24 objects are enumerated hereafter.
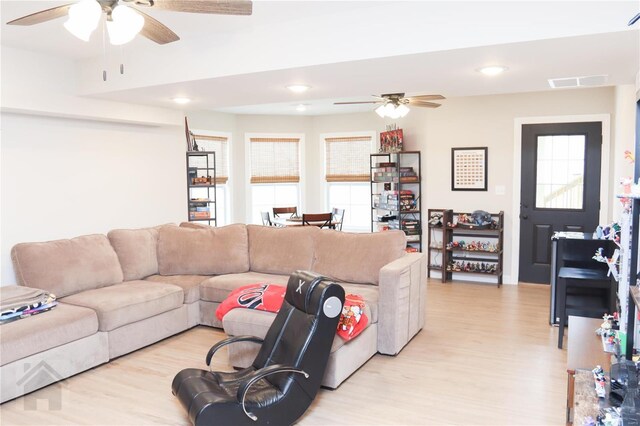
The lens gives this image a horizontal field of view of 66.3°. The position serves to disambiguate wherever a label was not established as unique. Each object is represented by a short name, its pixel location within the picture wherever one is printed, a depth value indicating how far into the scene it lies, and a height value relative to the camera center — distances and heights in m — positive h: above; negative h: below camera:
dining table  7.47 -0.58
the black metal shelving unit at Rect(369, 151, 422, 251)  7.12 -0.15
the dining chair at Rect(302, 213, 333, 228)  7.09 -0.50
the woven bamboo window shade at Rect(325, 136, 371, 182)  8.52 +0.47
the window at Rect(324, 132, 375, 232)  8.55 +0.15
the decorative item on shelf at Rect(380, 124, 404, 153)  7.21 +0.66
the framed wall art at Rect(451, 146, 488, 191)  6.54 +0.22
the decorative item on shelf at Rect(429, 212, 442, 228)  6.78 -0.49
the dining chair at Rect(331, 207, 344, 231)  8.27 -0.51
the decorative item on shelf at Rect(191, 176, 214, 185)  6.45 +0.06
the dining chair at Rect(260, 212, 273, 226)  7.89 -0.53
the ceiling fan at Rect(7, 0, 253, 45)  2.23 +0.87
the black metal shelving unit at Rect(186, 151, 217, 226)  6.41 -0.20
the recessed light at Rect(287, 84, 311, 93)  4.36 +0.89
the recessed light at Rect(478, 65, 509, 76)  3.61 +0.86
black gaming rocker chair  2.62 -1.13
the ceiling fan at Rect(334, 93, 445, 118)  5.37 +0.91
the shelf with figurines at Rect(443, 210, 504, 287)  6.40 -0.79
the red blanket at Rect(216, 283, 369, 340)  3.41 -0.90
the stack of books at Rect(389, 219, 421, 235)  7.10 -0.60
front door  6.00 -0.03
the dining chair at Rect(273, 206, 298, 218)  8.20 -0.43
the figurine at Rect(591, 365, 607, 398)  2.28 -0.95
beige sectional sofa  3.54 -0.91
